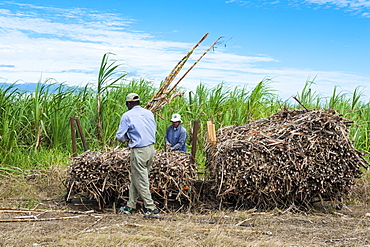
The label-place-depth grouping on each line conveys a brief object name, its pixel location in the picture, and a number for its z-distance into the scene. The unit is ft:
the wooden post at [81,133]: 24.34
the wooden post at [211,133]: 21.87
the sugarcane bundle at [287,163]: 20.61
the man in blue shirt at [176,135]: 25.03
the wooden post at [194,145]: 21.57
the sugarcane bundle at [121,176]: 20.90
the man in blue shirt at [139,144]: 19.80
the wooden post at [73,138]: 24.35
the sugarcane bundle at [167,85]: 26.50
